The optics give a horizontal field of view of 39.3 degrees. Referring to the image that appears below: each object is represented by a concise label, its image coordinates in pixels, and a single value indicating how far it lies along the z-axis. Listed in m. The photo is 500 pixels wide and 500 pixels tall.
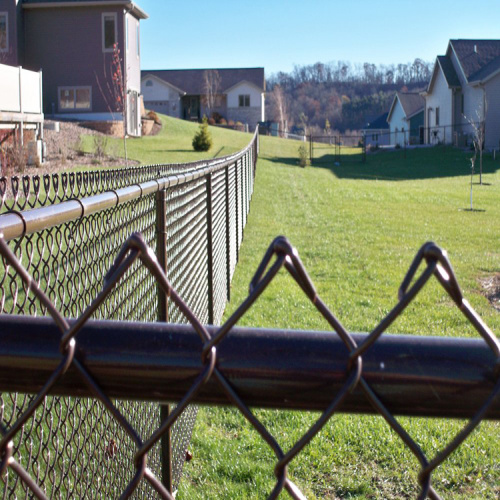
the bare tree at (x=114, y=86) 36.56
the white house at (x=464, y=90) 42.69
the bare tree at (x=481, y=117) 35.15
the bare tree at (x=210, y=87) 69.30
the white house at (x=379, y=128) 84.56
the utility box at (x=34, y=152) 22.75
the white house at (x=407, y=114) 63.66
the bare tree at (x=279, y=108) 83.04
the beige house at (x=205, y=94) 68.27
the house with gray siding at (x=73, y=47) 36.81
